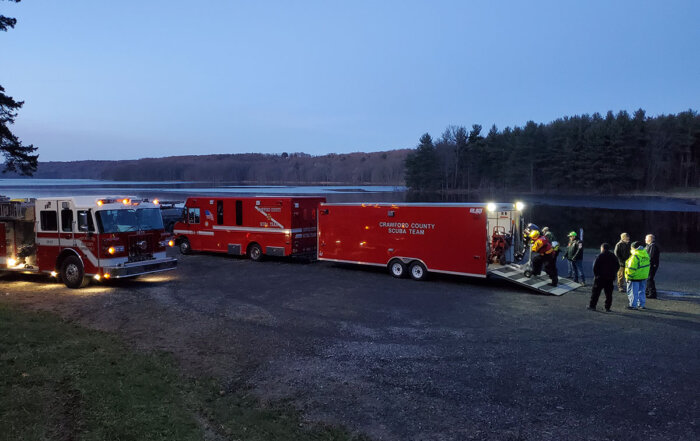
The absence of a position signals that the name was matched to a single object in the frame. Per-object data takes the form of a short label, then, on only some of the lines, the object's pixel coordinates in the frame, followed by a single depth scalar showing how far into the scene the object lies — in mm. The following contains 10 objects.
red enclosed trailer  15164
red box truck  19906
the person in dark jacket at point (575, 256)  15000
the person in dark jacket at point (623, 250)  13586
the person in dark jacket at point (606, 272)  11516
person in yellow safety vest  11695
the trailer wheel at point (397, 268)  16719
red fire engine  14273
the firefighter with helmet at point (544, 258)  14609
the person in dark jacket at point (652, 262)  13000
